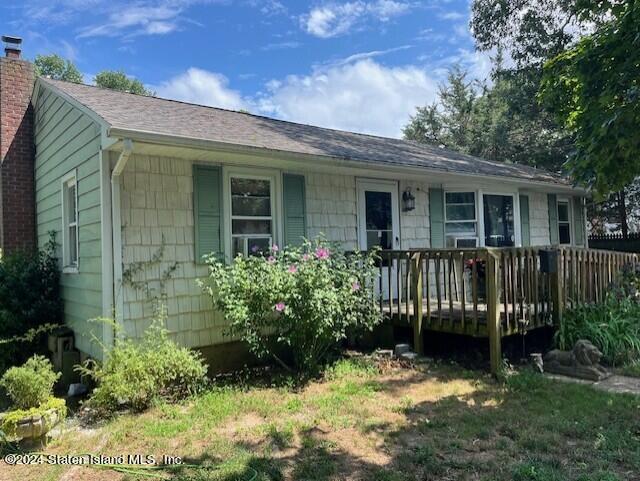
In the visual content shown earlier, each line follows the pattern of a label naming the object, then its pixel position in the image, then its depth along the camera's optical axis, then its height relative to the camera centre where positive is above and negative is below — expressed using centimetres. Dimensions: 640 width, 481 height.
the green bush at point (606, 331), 584 -110
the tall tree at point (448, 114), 3105 +942
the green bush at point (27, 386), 426 -114
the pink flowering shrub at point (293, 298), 530 -50
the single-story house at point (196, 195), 536 +90
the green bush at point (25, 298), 671 -52
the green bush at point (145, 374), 464 -119
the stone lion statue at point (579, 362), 530 -137
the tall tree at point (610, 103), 412 +138
